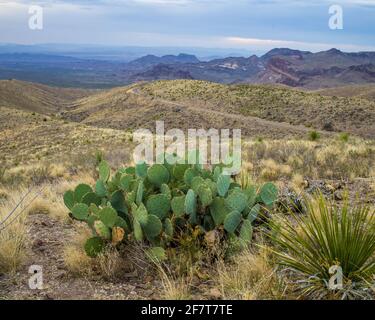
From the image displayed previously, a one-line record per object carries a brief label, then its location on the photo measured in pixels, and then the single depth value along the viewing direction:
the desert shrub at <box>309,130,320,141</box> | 21.13
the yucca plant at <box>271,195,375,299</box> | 3.70
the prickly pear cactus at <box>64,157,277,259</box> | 4.71
